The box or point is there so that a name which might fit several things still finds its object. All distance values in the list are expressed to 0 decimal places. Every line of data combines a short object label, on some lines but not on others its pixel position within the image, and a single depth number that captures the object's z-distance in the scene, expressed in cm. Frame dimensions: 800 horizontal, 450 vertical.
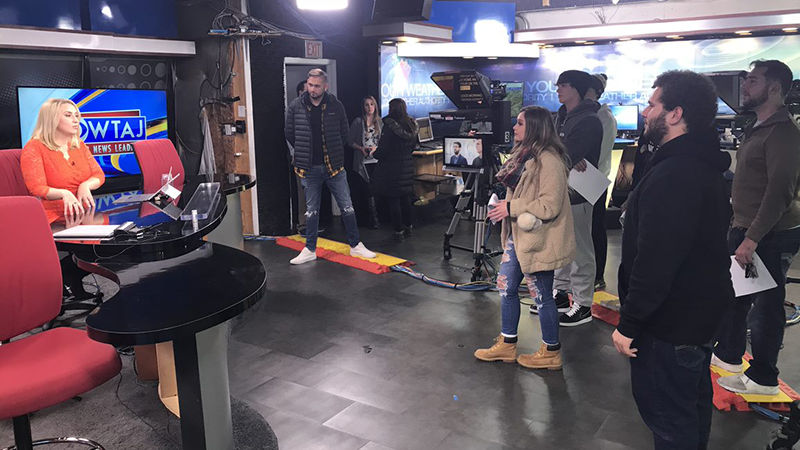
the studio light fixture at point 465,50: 855
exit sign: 699
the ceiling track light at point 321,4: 505
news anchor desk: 189
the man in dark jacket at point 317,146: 548
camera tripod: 496
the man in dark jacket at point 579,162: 397
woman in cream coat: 324
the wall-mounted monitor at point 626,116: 884
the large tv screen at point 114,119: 557
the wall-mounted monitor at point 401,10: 666
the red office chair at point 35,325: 206
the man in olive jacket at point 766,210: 281
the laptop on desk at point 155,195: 353
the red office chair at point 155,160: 450
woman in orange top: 325
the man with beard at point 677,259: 186
